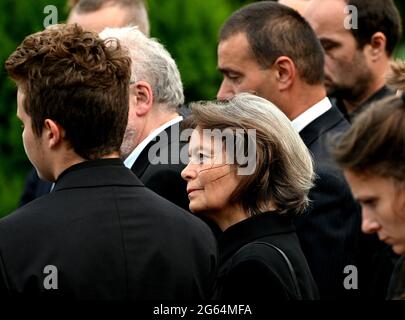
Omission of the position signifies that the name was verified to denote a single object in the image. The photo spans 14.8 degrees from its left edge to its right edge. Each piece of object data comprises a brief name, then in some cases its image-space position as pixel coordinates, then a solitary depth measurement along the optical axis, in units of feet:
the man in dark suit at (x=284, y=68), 25.56
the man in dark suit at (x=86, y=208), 17.30
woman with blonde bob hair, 20.37
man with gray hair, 23.64
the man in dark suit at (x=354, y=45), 30.47
